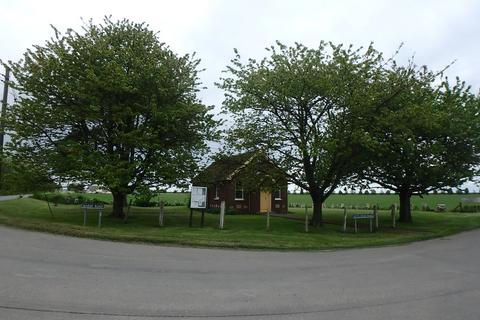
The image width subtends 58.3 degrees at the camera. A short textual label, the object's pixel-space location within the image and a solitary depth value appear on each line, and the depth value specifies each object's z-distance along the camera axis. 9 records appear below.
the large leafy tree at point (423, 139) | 21.03
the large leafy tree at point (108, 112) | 19.86
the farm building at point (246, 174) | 23.55
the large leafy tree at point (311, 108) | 20.66
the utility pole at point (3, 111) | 21.48
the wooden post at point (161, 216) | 20.32
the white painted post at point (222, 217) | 19.92
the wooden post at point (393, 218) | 25.51
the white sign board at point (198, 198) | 19.53
